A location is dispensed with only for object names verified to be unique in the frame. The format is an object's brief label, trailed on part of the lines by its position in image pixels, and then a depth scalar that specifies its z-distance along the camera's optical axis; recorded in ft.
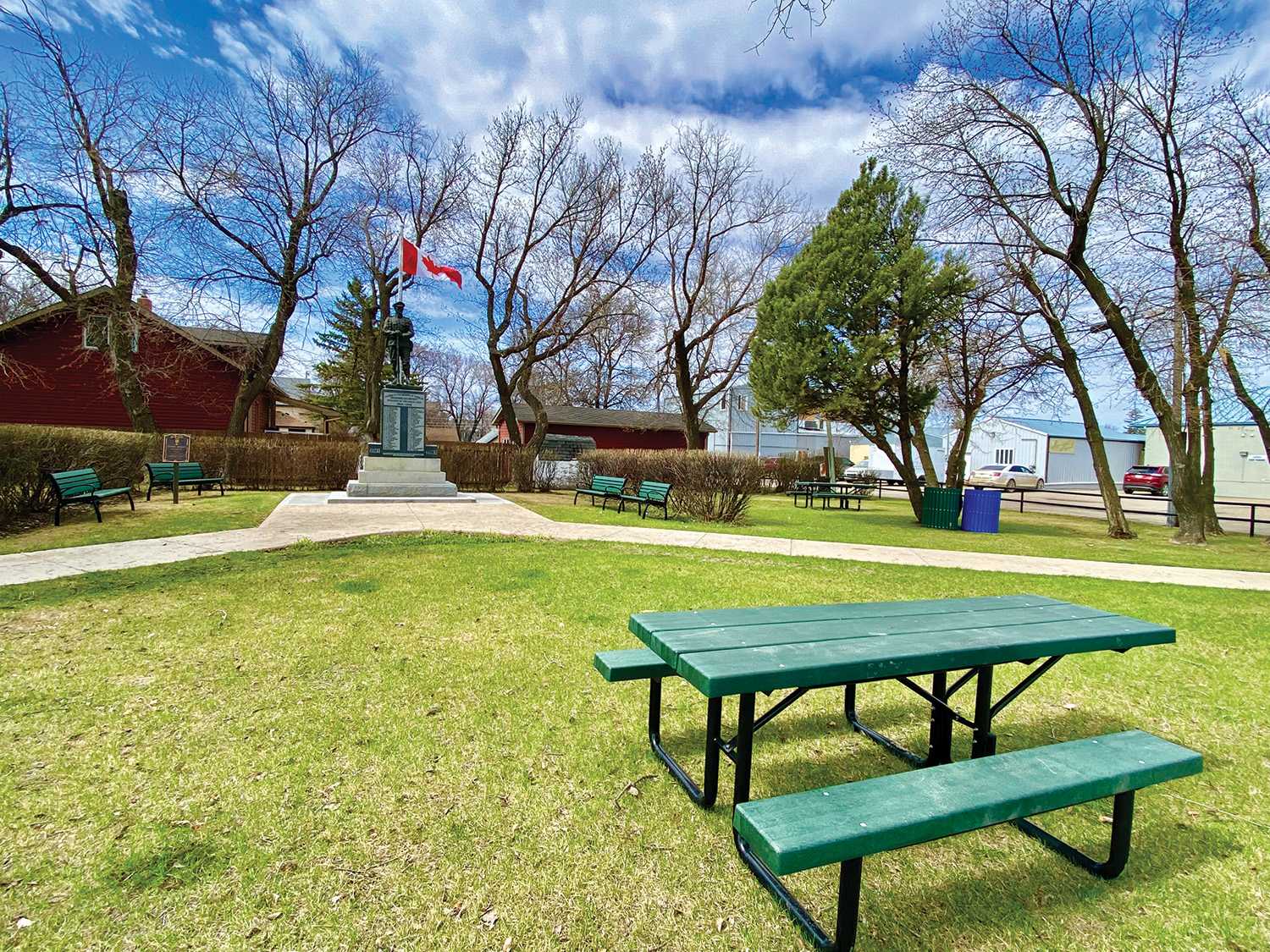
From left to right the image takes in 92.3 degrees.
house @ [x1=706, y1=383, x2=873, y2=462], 145.89
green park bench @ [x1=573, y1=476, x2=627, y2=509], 48.65
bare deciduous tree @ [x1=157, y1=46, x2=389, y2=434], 66.08
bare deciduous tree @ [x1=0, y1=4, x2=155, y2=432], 48.85
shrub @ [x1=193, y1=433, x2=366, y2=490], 57.72
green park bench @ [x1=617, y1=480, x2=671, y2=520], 43.62
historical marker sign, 47.70
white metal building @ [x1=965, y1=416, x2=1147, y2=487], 143.33
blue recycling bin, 46.68
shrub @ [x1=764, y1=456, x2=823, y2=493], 87.52
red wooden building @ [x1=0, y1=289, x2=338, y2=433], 71.87
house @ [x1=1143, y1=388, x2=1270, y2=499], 110.32
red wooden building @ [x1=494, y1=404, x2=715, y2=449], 126.41
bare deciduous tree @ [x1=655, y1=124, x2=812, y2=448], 82.69
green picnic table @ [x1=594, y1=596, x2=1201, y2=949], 5.57
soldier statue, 56.70
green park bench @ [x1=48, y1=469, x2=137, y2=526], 30.96
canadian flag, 56.24
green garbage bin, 49.26
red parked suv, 100.99
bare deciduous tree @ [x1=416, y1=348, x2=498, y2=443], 169.07
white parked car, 113.50
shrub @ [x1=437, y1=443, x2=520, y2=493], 66.85
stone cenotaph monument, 50.96
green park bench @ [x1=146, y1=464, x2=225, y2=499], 45.19
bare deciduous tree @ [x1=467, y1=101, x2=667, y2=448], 75.10
